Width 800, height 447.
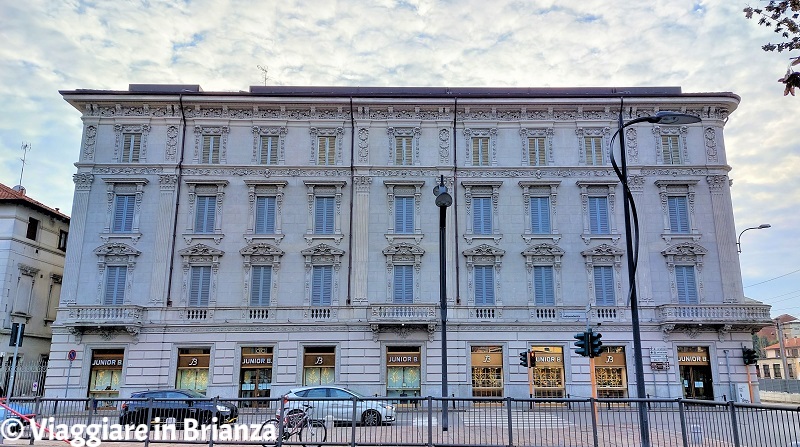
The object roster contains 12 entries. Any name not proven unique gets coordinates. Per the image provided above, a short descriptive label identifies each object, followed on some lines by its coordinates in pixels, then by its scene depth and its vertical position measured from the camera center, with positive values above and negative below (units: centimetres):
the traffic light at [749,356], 3166 +106
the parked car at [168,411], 1570 -96
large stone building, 3278 +715
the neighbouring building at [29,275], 3534 +587
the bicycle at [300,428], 1544 -135
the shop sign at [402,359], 3294 +84
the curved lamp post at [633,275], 1609 +264
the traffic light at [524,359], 2641 +70
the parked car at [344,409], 1616 -97
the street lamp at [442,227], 2070 +523
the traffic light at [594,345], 1989 +99
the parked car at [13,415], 1605 -117
